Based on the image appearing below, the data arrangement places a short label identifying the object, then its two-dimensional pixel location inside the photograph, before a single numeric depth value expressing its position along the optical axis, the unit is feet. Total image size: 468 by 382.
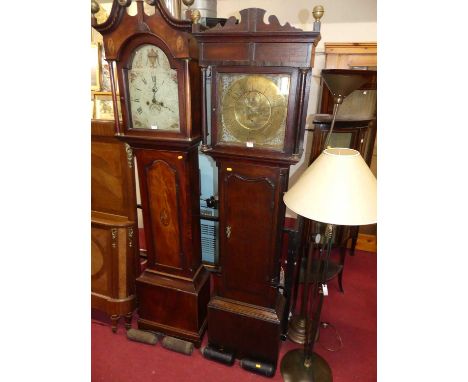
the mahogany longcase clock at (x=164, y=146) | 4.68
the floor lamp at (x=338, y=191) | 3.59
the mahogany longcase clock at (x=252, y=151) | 4.27
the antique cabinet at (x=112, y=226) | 5.99
